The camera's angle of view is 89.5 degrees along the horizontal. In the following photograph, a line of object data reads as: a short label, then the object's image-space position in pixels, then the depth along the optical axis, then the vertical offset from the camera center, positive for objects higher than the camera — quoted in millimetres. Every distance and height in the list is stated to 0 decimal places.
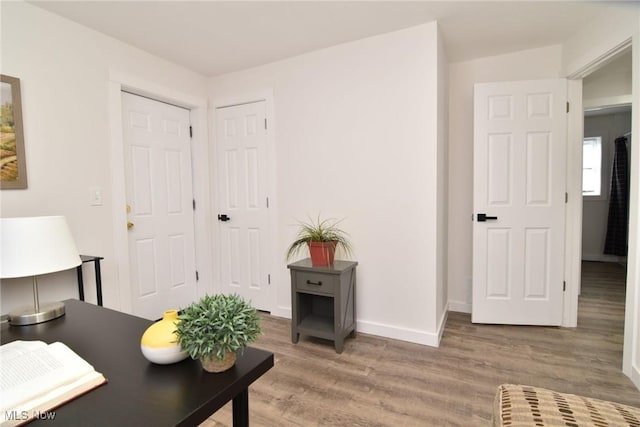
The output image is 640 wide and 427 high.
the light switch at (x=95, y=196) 2357 +20
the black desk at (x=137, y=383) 683 -456
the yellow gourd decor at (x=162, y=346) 851 -392
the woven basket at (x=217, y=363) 825 -430
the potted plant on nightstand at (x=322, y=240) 2432 -364
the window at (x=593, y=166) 5266 +380
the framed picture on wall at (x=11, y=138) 1905 +378
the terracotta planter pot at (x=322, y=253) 2422 -442
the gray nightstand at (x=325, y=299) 2324 -816
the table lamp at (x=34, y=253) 1161 -198
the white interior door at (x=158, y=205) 2740 -67
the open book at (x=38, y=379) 665 -420
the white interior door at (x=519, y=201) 2654 -92
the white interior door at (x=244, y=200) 3121 -42
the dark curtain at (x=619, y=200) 4867 -177
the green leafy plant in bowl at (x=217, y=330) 786 -331
